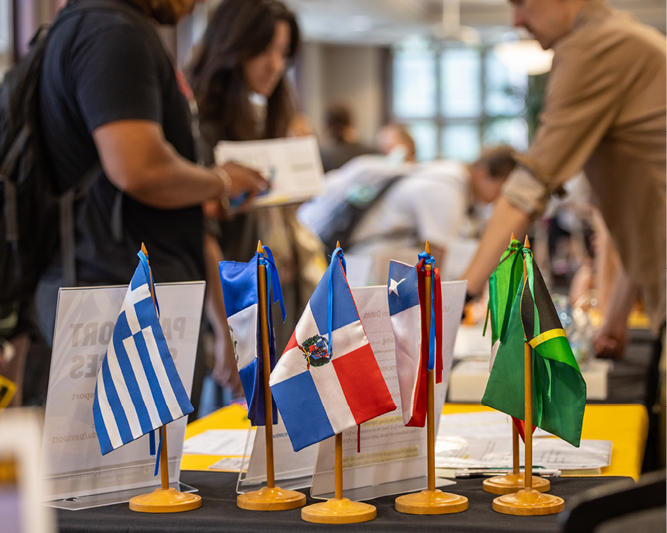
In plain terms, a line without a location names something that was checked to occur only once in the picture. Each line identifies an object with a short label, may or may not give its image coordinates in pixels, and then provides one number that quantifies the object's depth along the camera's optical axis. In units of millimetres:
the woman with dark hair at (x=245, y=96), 3136
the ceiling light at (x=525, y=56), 12792
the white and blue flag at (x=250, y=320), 1977
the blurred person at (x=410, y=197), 5140
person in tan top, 2601
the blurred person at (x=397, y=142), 7780
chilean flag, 1961
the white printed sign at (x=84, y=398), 1990
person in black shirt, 2426
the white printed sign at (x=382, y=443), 1997
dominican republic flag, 1919
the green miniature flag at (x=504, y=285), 2011
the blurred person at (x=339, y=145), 8361
